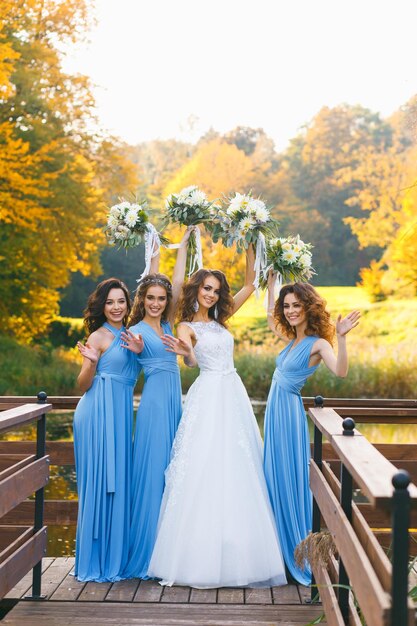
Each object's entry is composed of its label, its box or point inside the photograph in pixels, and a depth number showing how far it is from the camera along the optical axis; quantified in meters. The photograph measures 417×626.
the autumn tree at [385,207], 26.17
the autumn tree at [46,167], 17.86
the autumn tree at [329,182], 34.47
